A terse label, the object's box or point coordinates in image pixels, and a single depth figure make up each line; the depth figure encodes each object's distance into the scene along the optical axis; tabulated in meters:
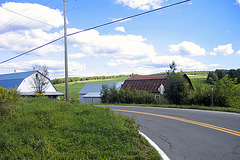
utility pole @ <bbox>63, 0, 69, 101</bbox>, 15.38
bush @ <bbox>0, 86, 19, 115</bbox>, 7.25
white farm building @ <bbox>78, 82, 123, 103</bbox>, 45.34
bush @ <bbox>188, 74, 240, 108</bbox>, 19.58
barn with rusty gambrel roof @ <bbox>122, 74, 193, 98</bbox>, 36.91
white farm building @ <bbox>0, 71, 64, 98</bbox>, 37.41
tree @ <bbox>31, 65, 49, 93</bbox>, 37.66
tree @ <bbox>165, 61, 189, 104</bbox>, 23.27
